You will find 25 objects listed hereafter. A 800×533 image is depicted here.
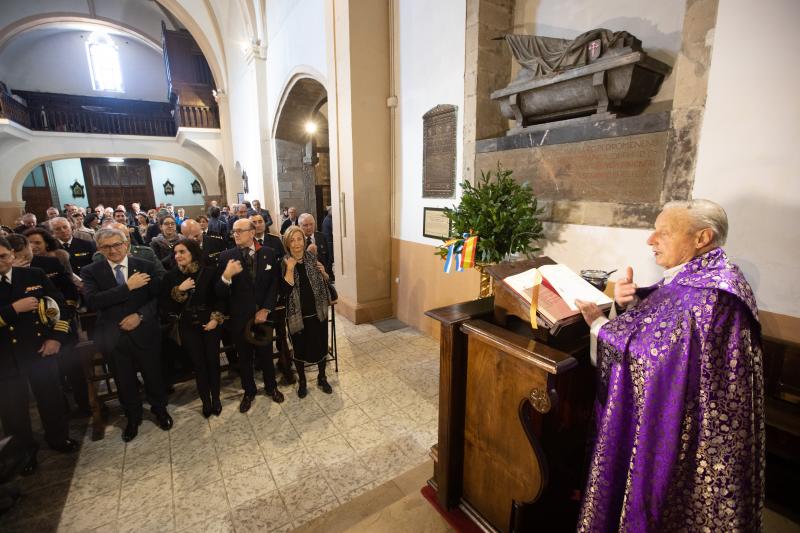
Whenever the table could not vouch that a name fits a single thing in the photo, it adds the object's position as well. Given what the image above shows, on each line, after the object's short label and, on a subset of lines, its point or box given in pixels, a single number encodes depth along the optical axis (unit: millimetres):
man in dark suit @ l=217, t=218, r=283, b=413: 3217
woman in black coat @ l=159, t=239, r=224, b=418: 3113
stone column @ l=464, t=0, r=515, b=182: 3939
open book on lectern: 1522
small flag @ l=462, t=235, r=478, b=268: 3056
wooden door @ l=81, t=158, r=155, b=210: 17203
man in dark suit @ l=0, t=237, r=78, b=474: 2605
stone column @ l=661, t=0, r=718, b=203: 2396
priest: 1271
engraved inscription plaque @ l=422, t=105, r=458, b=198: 4512
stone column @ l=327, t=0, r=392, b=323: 5164
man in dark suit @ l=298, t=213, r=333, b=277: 5523
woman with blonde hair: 3465
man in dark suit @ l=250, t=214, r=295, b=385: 3740
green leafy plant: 3217
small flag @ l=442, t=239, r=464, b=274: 3187
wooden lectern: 1478
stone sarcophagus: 2760
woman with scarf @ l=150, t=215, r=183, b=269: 4824
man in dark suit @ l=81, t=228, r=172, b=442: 2863
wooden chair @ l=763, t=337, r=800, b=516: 2129
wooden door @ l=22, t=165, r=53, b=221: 15742
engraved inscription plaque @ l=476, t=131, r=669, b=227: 2746
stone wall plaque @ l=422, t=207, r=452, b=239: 4727
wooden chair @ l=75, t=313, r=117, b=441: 3031
